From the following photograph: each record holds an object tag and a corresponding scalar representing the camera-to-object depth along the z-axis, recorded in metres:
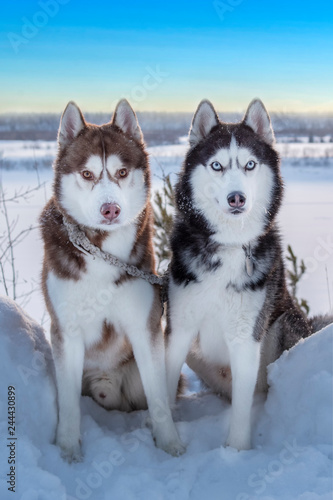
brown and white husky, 2.78
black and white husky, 2.93
